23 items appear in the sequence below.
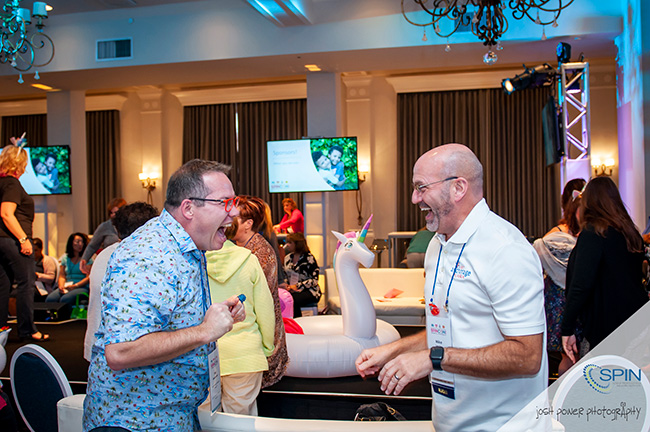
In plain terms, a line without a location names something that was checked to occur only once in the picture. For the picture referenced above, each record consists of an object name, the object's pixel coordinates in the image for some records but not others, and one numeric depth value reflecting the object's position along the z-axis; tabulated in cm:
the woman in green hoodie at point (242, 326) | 270
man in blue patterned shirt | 151
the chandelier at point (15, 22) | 503
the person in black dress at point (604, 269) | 297
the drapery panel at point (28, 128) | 1243
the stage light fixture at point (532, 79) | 762
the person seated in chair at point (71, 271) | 703
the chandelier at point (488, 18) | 504
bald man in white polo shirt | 147
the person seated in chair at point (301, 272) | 598
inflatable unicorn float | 395
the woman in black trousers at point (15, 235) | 472
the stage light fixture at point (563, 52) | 711
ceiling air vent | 818
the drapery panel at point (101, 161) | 1191
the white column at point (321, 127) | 884
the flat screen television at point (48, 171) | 923
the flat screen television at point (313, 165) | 851
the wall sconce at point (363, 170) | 1090
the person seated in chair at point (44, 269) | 744
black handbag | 262
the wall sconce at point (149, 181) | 1166
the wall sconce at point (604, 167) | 964
